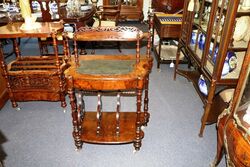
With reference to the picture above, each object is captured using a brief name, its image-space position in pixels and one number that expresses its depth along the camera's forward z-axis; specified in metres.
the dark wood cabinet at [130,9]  6.54
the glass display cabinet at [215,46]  1.93
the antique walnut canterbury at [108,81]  1.91
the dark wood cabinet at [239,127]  1.42
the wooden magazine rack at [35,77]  2.70
